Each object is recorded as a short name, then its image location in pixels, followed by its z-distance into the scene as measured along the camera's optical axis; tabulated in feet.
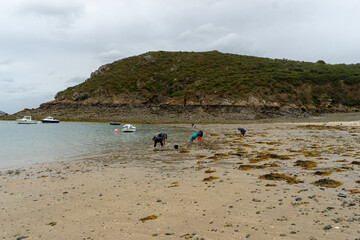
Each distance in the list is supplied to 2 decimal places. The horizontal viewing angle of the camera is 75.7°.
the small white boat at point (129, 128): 135.46
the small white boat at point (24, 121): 231.71
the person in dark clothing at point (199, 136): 72.93
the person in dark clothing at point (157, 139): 66.83
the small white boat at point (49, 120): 237.18
